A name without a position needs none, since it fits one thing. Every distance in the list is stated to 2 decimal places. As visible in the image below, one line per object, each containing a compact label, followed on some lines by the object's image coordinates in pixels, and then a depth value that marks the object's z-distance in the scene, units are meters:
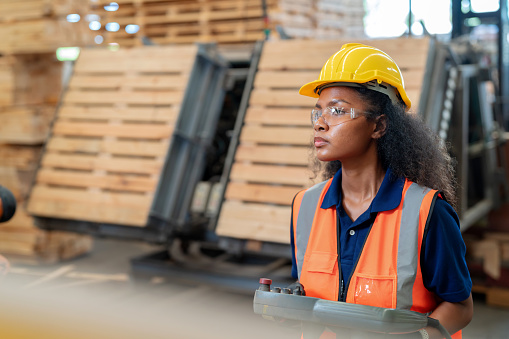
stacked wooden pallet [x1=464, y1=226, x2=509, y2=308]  5.52
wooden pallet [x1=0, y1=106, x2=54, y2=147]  6.72
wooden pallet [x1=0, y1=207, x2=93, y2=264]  7.05
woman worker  1.56
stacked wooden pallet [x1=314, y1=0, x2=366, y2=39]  7.74
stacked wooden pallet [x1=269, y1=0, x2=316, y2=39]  6.84
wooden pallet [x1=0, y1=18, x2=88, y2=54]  6.70
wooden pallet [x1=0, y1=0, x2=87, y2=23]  6.63
